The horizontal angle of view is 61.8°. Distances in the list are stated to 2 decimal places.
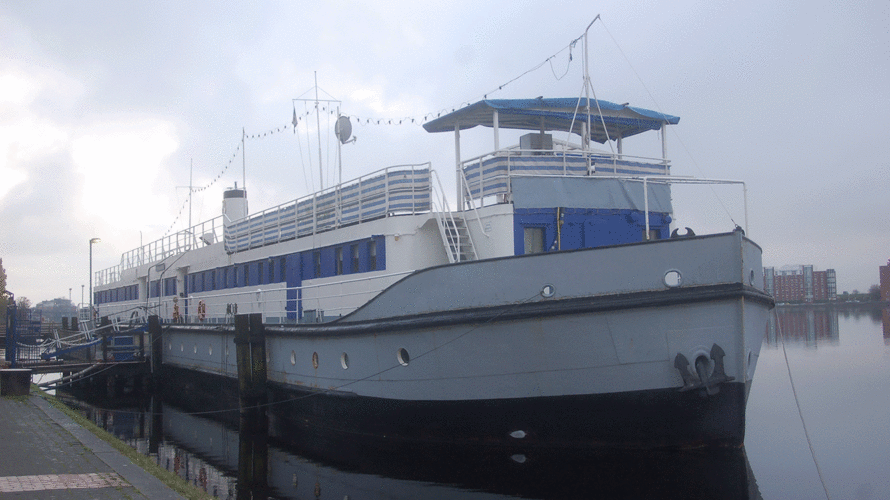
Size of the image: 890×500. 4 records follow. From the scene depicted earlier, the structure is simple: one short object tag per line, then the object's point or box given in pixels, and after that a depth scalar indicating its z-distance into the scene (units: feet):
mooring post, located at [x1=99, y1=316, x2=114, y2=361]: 70.59
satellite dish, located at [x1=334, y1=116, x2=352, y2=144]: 55.57
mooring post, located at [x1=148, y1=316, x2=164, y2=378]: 71.67
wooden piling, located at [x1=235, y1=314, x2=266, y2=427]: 49.65
